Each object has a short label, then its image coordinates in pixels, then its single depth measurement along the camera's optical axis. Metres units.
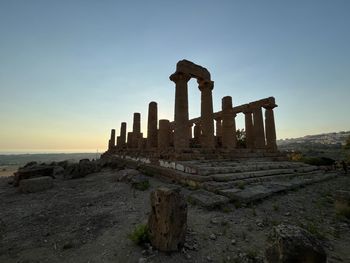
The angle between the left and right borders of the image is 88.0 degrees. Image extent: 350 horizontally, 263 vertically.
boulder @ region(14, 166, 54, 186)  9.60
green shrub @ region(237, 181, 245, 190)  6.59
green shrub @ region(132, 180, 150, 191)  7.58
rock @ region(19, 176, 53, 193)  8.18
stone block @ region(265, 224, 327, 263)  2.15
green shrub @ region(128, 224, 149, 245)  3.39
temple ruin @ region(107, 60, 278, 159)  11.78
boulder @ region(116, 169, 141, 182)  9.25
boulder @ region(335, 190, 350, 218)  4.73
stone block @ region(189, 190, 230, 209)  5.12
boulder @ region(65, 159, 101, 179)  12.04
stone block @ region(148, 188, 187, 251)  3.21
